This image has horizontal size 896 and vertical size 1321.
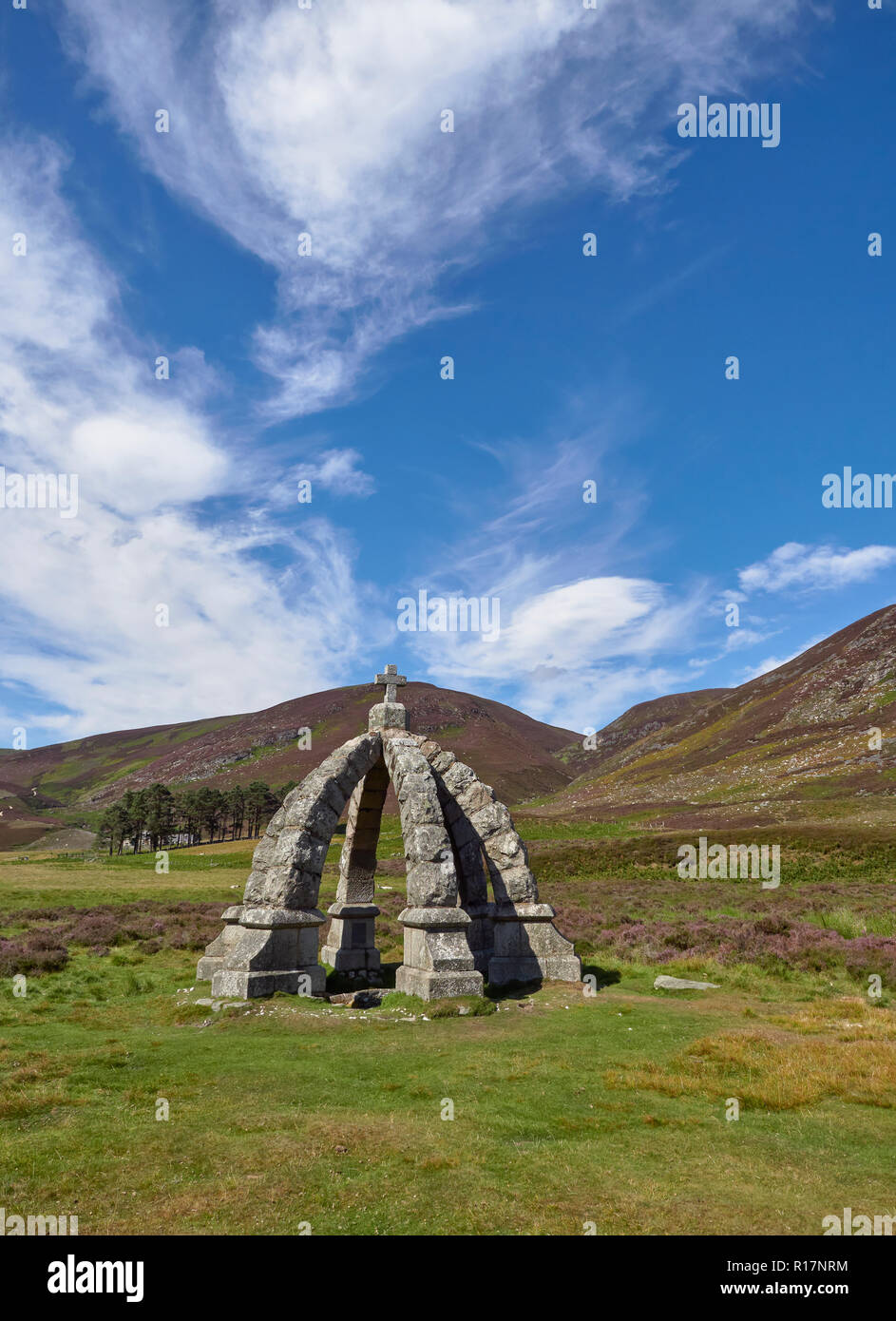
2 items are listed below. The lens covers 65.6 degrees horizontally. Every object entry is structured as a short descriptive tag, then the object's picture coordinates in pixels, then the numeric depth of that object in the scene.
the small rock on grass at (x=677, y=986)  17.84
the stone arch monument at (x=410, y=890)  16.20
